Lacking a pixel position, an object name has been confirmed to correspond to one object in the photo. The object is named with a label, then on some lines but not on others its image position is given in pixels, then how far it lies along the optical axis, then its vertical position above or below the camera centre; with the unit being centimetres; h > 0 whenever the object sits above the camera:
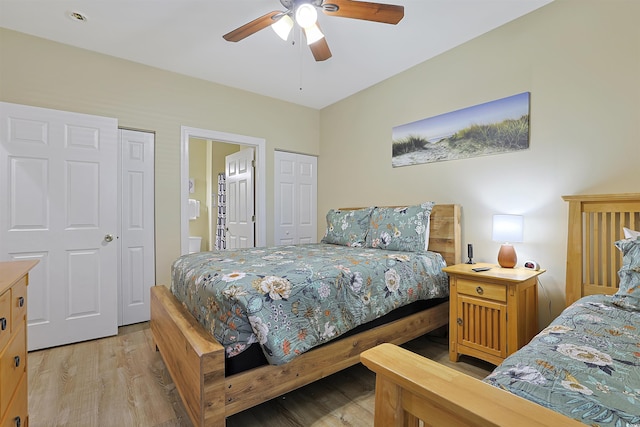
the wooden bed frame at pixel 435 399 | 57 -38
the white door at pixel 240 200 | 418 +16
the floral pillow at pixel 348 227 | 316 -17
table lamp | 235 -17
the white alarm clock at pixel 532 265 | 239 -42
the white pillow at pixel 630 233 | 172 -12
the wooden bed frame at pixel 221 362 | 139 -85
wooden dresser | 109 -54
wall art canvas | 254 +75
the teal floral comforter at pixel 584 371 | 71 -46
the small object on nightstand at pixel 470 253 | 271 -36
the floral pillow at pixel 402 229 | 273 -16
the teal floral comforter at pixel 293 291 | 149 -48
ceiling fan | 191 +129
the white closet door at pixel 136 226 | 316 -16
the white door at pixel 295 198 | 429 +20
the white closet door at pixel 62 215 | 254 -4
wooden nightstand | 208 -72
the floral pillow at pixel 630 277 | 148 -33
